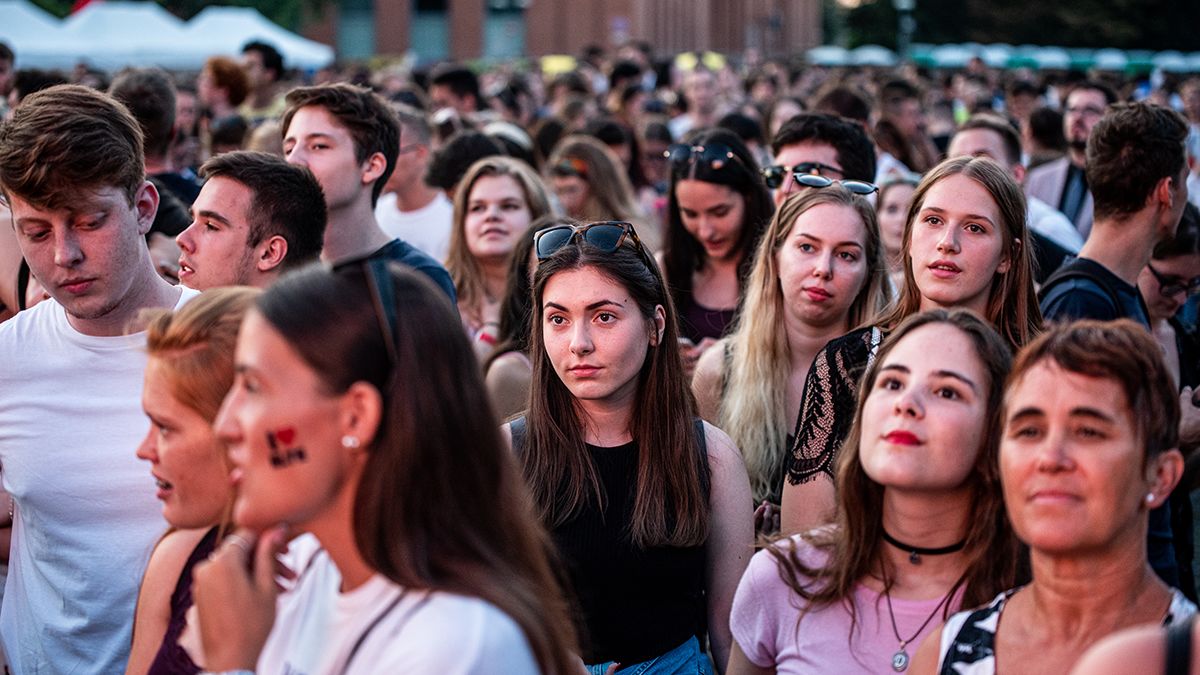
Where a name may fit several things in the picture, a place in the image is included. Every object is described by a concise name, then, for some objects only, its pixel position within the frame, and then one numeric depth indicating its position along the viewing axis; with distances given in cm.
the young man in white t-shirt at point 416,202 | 798
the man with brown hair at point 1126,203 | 465
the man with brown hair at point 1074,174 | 908
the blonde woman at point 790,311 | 469
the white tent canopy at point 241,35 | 2697
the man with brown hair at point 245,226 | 427
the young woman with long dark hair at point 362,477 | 219
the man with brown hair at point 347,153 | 538
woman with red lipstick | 303
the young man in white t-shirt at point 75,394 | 352
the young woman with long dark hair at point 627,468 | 380
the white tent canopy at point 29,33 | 2267
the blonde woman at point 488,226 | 678
